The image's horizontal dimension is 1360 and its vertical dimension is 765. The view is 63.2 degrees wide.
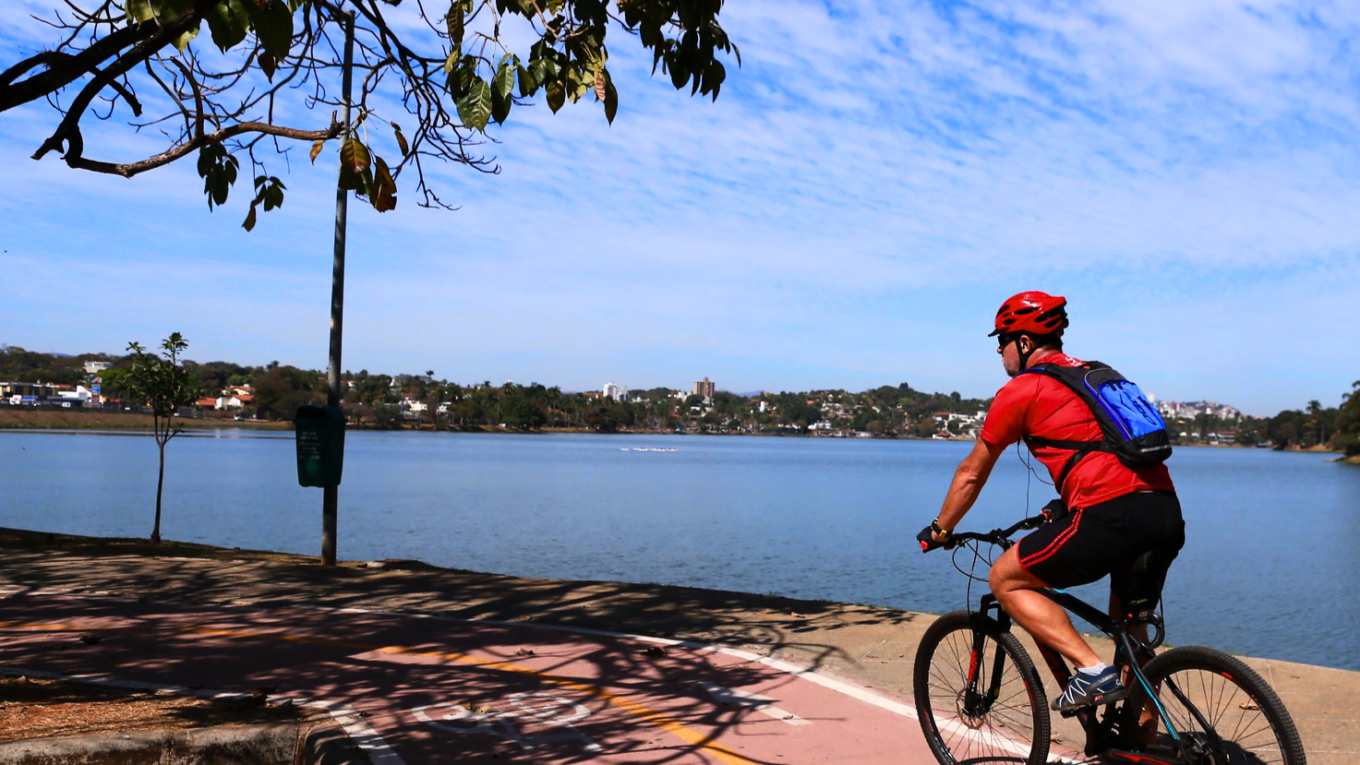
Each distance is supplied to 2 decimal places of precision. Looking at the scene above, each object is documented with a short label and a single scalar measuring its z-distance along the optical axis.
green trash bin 12.09
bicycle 3.49
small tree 21.34
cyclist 3.74
